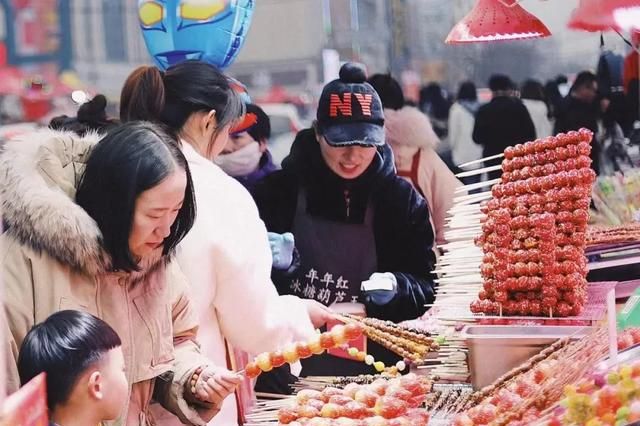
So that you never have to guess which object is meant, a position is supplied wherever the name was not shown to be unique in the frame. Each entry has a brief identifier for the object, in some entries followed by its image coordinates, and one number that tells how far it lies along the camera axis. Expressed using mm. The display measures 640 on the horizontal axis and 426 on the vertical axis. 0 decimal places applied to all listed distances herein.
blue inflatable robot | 3541
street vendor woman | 3895
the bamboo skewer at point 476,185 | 3904
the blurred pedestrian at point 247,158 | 3930
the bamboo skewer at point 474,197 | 3886
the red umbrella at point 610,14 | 3412
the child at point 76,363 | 2445
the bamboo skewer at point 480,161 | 3894
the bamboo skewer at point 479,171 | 3792
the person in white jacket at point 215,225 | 3266
